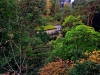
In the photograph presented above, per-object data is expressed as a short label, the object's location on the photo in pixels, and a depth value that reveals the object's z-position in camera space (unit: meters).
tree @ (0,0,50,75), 8.53
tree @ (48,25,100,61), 10.94
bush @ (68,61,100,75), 6.41
